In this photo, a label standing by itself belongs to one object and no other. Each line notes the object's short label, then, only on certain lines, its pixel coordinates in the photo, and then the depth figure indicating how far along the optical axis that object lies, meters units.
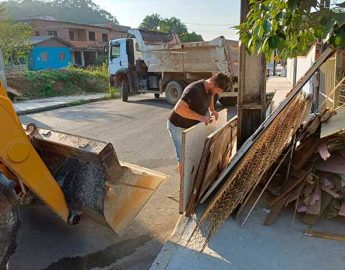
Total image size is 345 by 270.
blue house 38.31
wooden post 4.79
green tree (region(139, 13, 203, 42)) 57.34
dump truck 11.97
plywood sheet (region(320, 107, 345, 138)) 3.70
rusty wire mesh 3.55
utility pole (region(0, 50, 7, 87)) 15.16
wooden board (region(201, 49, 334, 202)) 3.79
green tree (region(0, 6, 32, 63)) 25.03
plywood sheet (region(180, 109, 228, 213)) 3.57
